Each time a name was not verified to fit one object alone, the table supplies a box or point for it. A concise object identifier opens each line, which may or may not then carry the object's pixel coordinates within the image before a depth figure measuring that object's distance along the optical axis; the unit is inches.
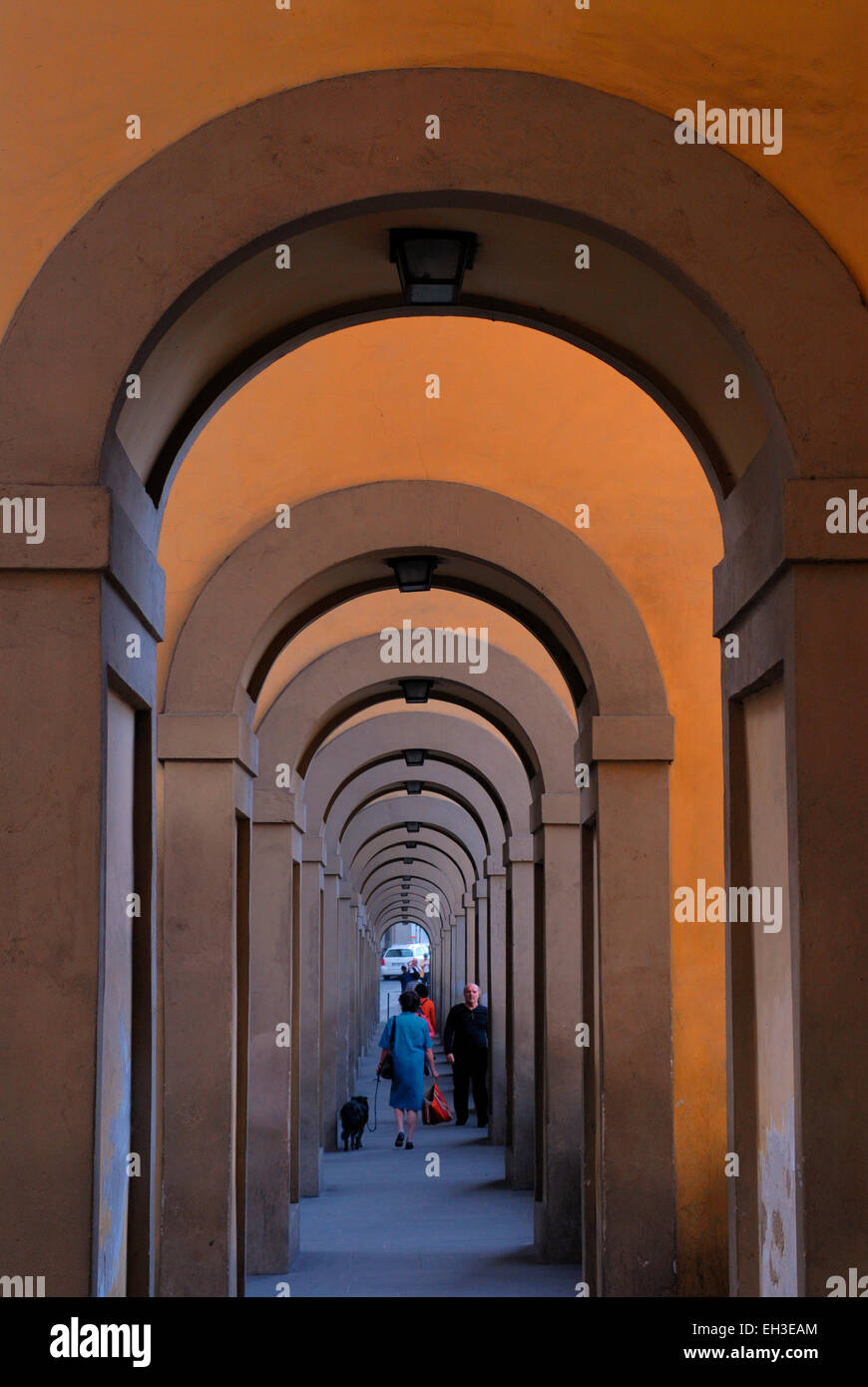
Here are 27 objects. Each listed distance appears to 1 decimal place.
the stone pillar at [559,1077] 428.8
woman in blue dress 657.0
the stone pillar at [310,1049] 560.4
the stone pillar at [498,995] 674.8
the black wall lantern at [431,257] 195.9
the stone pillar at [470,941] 1065.5
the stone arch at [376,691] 464.4
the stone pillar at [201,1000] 309.3
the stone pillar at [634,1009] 302.4
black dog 683.4
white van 3002.0
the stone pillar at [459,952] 1310.3
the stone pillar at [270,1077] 418.9
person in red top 921.5
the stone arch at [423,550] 323.6
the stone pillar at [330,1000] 724.0
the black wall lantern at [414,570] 351.9
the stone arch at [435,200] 167.2
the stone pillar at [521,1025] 568.4
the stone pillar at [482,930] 899.4
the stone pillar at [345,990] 846.7
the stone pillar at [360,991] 1261.1
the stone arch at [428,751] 641.0
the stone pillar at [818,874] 154.3
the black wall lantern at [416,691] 508.1
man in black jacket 743.7
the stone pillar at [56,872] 153.9
